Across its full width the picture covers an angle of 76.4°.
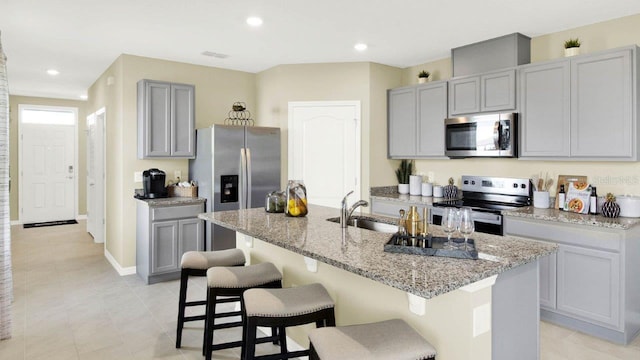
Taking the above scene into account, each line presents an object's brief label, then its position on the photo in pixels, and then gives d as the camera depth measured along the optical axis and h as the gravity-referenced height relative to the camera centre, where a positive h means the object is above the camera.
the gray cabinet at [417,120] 4.59 +0.65
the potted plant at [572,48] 3.46 +1.09
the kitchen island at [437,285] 1.59 -0.52
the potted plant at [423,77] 4.79 +1.16
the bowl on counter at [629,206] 3.17 -0.24
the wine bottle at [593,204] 3.38 -0.25
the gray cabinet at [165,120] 4.52 +0.63
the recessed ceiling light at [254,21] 3.50 +1.35
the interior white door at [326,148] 5.02 +0.34
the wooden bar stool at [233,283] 2.38 -0.64
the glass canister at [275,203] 3.11 -0.22
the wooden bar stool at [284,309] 1.89 -0.64
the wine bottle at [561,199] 3.59 -0.22
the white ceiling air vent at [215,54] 4.59 +1.39
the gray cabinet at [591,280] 2.94 -0.80
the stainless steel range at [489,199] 3.74 -0.26
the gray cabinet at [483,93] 3.90 +0.83
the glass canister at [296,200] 2.93 -0.18
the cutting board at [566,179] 3.65 -0.04
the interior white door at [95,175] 5.99 +0.00
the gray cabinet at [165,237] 4.35 -0.69
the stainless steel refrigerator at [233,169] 4.54 +0.07
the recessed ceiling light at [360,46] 4.27 +1.37
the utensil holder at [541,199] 3.70 -0.23
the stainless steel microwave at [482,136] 3.87 +0.39
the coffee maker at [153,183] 4.56 -0.09
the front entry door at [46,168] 7.87 +0.14
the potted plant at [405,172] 5.20 +0.03
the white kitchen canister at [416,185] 4.96 -0.13
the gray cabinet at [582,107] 3.15 +0.56
